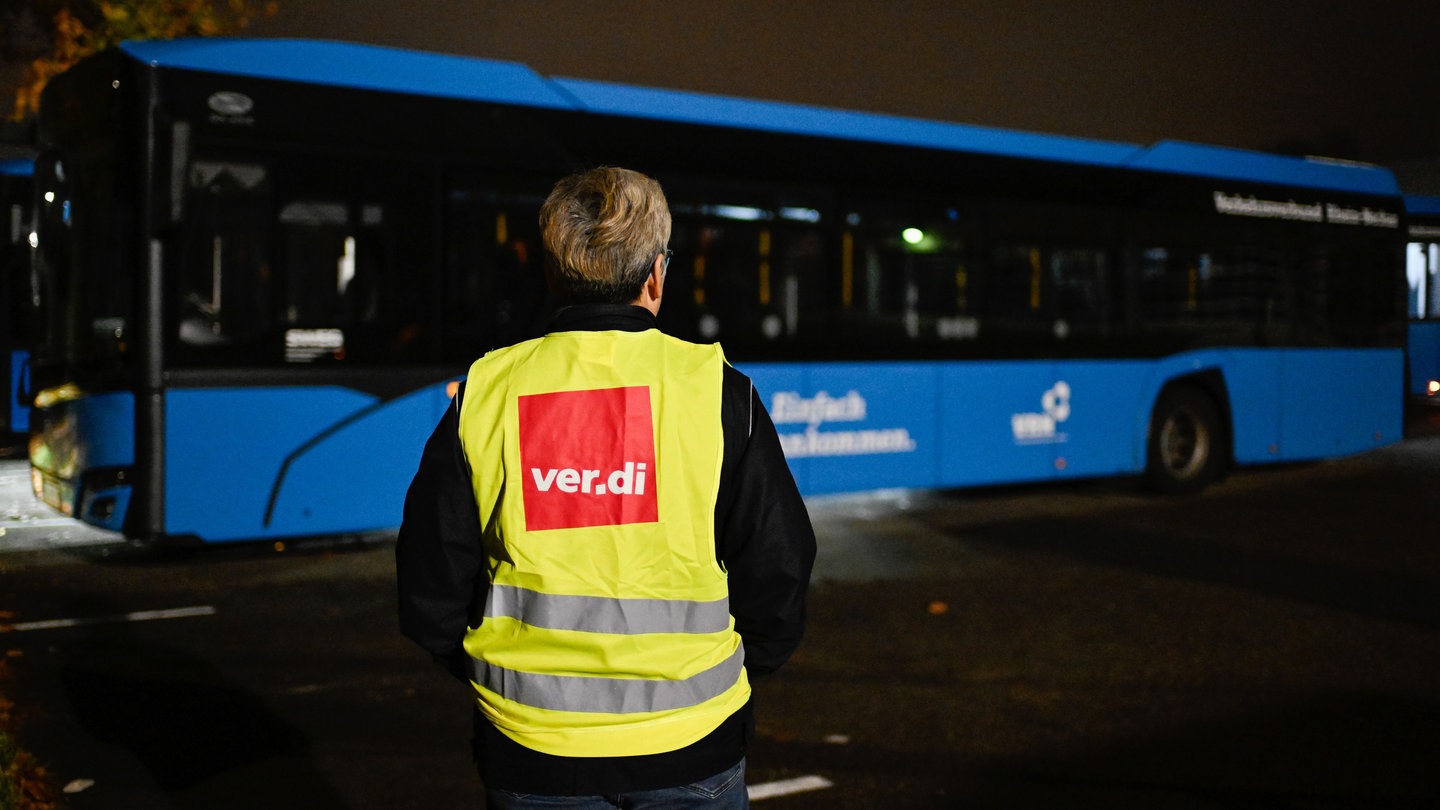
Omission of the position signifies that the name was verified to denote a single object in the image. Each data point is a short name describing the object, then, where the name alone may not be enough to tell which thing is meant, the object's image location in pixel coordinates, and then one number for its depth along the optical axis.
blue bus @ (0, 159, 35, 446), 16.53
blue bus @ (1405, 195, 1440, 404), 19.38
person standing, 2.15
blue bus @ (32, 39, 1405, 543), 8.17
